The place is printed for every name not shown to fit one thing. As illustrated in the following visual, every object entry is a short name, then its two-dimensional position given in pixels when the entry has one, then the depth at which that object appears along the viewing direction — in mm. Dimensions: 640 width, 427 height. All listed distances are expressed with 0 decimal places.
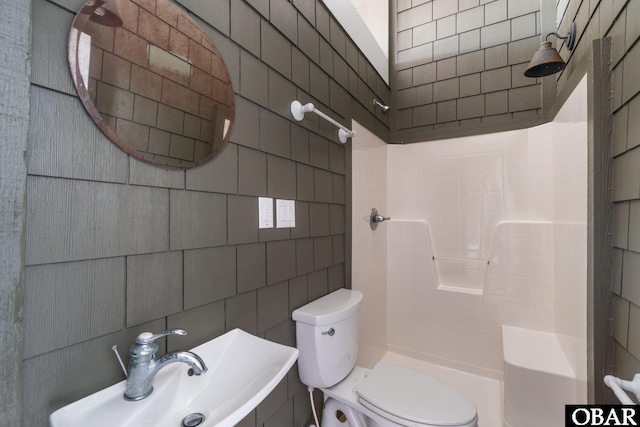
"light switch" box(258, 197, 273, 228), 1139
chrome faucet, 666
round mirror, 666
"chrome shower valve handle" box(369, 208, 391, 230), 2143
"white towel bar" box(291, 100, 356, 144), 1278
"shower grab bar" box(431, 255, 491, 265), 2125
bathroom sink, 613
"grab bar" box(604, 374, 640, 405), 735
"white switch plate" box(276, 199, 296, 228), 1234
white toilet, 1149
